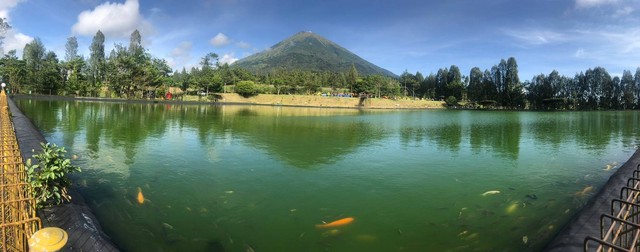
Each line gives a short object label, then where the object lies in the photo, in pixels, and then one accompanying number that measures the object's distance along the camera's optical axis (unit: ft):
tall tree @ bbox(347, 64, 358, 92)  328.49
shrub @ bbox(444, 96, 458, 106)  327.67
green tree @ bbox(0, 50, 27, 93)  209.15
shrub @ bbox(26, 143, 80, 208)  18.98
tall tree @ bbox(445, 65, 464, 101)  345.72
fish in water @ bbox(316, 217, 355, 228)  22.35
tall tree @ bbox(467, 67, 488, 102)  339.36
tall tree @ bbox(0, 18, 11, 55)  211.41
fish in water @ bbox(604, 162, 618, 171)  43.65
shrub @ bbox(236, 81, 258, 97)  278.09
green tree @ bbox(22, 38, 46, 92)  213.87
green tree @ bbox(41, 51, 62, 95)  215.92
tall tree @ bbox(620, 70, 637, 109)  326.85
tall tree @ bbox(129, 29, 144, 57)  276.00
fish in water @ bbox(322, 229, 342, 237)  20.99
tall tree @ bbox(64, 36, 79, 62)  271.49
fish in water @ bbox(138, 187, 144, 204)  26.53
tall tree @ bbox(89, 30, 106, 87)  257.14
